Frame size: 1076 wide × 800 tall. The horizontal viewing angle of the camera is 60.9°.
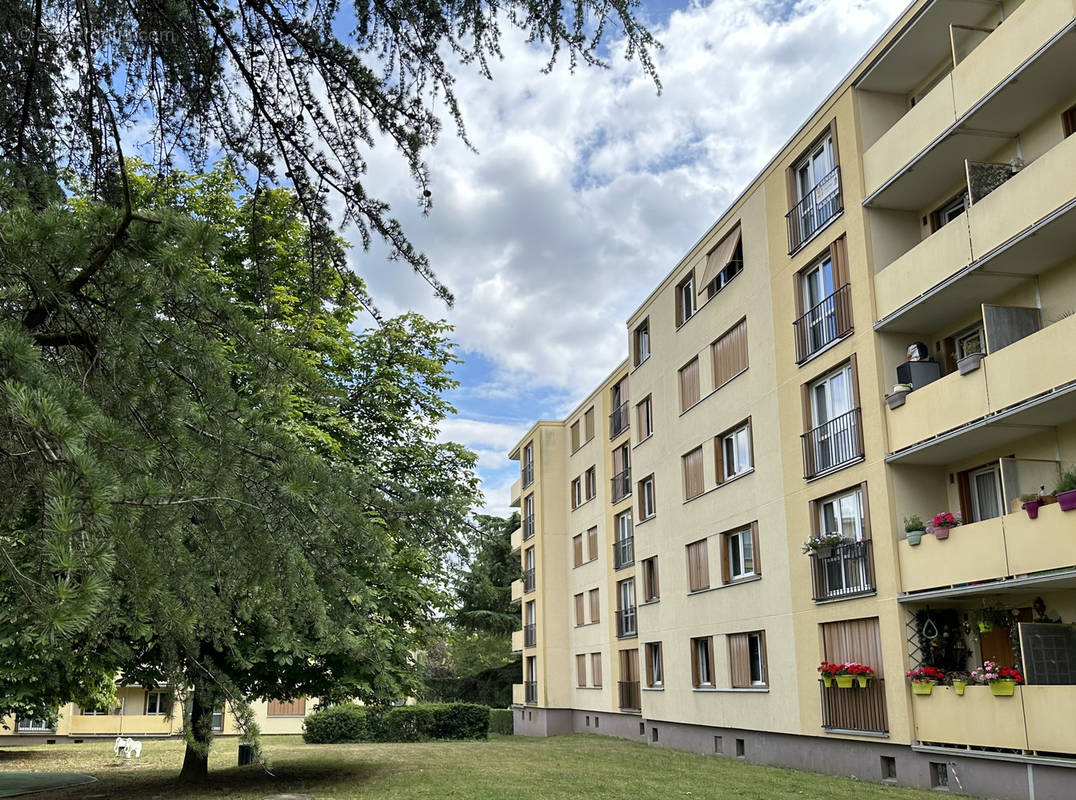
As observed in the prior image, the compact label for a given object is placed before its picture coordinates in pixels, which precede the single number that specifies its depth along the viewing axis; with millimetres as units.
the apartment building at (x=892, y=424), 13281
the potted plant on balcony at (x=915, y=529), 15305
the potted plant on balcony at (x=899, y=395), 16031
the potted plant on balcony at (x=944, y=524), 14633
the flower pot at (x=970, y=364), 14195
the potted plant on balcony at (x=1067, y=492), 12078
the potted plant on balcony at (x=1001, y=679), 12898
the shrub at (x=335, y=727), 36000
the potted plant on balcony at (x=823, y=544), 17562
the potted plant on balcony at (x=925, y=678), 14672
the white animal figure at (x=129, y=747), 25312
